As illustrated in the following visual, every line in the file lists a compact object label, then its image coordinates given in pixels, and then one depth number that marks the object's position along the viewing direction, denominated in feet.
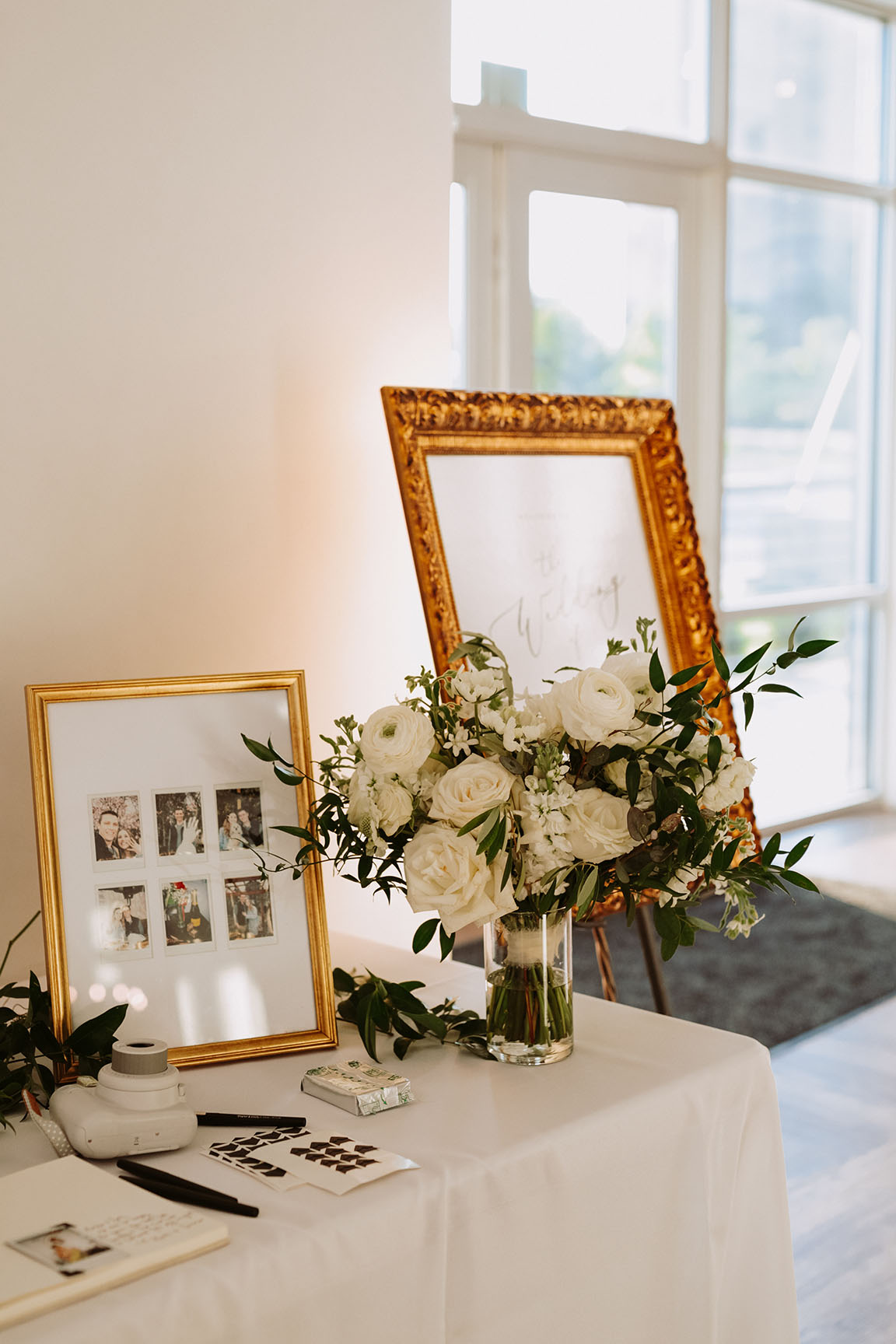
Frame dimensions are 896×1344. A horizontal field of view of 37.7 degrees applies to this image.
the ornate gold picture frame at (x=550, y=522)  5.51
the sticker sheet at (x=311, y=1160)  3.17
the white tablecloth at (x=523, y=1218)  2.89
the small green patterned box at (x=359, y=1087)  3.59
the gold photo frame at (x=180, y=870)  3.85
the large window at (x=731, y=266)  12.57
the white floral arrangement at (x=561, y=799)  3.61
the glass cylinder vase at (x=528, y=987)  3.92
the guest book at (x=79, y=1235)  2.65
